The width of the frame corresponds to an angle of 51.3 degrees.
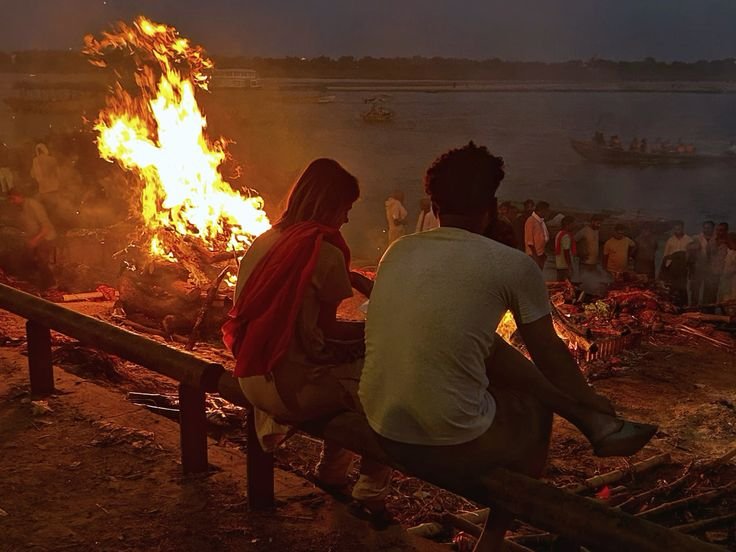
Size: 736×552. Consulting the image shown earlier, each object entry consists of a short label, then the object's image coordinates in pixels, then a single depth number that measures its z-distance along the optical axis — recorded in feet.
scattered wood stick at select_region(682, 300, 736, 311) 41.35
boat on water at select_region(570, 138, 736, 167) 246.68
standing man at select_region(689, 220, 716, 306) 44.19
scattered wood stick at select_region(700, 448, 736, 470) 20.03
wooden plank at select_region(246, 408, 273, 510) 13.85
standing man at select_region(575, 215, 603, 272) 47.11
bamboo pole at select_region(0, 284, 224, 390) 14.38
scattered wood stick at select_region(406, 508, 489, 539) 14.75
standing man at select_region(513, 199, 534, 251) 47.96
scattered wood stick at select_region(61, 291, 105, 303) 36.03
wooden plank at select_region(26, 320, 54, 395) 19.17
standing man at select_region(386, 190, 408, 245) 51.44
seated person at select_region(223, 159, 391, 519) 11.57
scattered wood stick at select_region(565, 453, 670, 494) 18.62
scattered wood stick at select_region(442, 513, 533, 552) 14.46
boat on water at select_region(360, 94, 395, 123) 396.16
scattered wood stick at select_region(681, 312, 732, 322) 39.14
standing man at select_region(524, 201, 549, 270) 45.24
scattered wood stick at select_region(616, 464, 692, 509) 17.49
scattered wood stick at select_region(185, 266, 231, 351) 29.07
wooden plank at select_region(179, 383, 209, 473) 15.16
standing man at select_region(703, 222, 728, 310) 42.88
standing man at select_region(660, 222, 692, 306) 44.83
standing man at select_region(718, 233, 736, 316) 41.41
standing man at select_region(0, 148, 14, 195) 60.34
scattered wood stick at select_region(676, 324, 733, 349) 36.59
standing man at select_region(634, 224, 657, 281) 48.26
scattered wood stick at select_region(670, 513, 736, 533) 16.06
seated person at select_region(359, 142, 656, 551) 9.23
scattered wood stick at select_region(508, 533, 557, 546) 14.99
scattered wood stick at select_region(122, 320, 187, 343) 30.42
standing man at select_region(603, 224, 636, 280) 46.21
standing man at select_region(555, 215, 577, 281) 45.88
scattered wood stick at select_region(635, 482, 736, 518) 16.98
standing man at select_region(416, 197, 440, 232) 43.68
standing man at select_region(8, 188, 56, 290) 39.81
